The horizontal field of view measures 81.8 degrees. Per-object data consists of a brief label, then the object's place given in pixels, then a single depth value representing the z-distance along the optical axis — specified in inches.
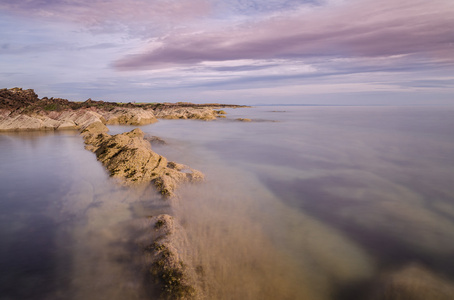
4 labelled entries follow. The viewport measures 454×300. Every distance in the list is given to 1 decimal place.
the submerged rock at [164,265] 163.3
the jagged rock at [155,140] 791.7
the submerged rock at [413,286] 170.6
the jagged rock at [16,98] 1176.2
